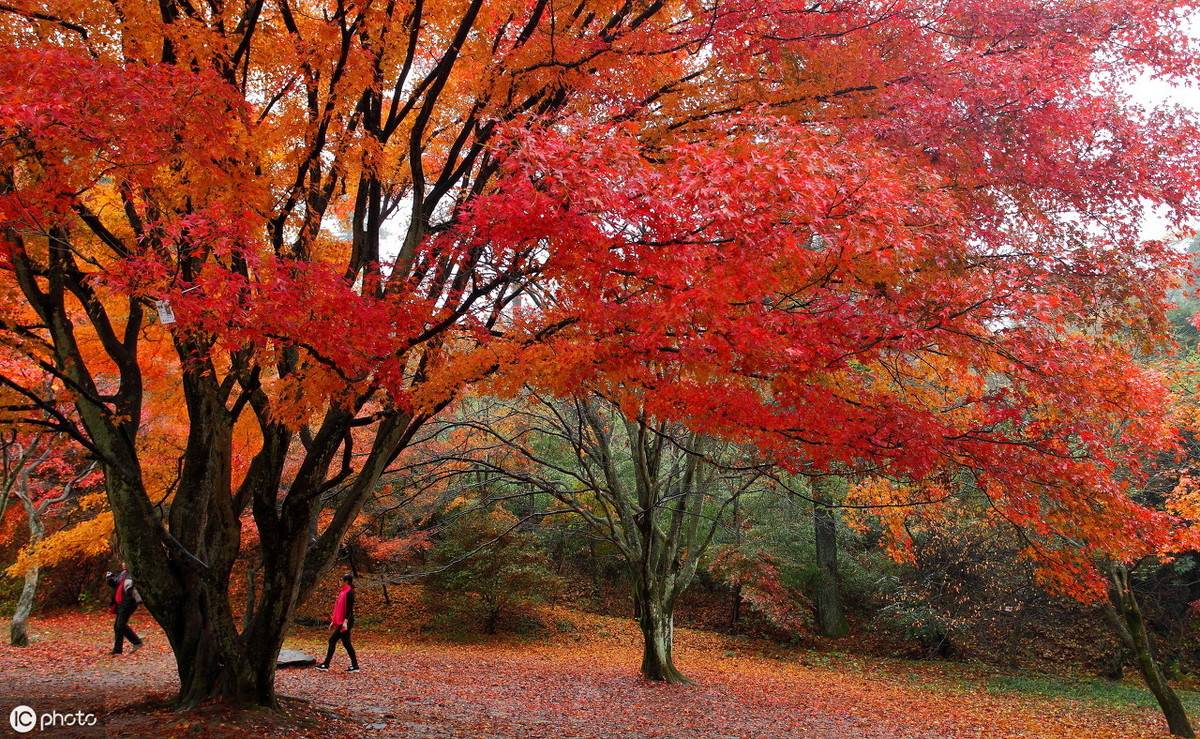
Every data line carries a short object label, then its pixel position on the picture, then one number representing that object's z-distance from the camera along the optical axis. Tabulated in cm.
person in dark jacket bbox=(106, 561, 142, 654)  1114
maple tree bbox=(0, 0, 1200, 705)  427
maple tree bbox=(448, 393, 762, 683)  1171
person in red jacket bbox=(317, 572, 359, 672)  972
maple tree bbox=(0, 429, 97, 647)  1164
